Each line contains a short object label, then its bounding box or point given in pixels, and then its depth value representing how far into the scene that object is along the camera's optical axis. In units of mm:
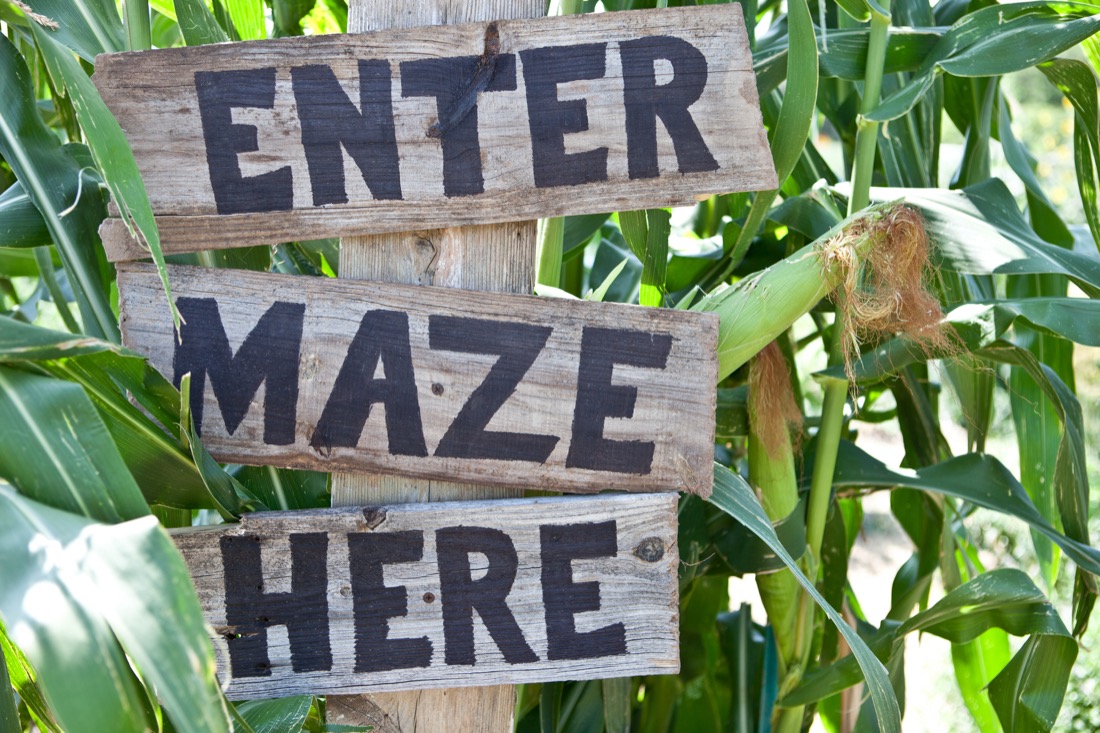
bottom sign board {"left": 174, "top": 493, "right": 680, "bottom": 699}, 630
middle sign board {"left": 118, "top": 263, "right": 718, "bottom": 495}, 630
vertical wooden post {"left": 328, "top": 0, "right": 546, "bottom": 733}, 660
